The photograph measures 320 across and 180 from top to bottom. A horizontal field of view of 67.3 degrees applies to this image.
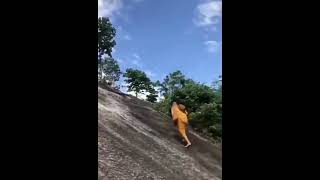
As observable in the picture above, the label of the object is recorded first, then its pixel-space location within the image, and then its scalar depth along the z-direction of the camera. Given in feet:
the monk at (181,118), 20.71
